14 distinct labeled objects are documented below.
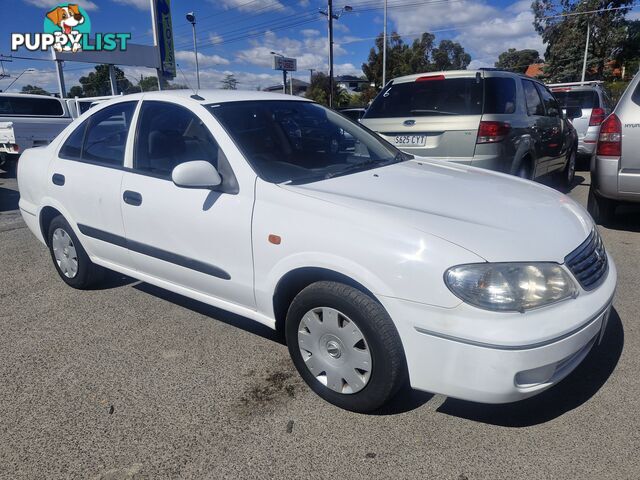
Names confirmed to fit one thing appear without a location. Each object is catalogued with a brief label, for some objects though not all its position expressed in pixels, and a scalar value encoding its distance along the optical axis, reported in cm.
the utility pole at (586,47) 3975
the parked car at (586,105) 920
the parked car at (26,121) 1014
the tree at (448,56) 6361
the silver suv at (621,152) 480
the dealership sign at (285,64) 4259
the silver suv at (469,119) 523
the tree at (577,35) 3959
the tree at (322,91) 4322
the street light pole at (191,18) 2108
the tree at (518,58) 8019
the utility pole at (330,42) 2997
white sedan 207
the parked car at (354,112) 1680
